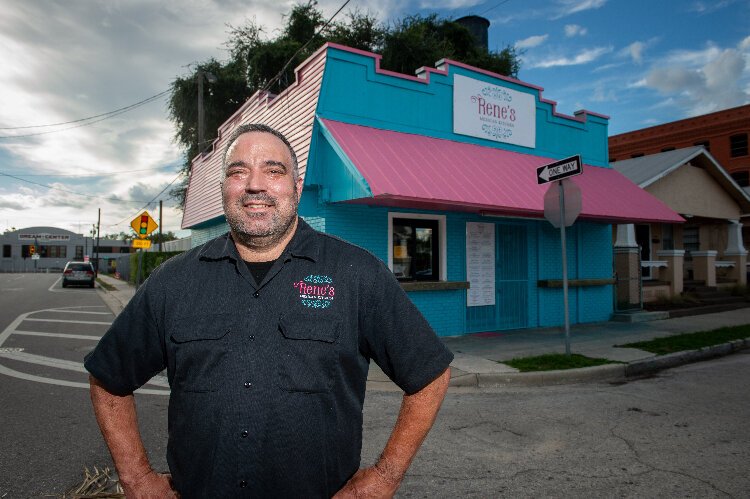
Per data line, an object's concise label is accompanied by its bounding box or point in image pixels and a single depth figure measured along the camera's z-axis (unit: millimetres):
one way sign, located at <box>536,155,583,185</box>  7215
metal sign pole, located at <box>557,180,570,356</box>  7867
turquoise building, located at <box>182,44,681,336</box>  8727
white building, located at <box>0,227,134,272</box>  76500
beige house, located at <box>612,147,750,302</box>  15391
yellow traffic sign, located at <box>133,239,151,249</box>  17484
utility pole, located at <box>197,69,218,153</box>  17844
